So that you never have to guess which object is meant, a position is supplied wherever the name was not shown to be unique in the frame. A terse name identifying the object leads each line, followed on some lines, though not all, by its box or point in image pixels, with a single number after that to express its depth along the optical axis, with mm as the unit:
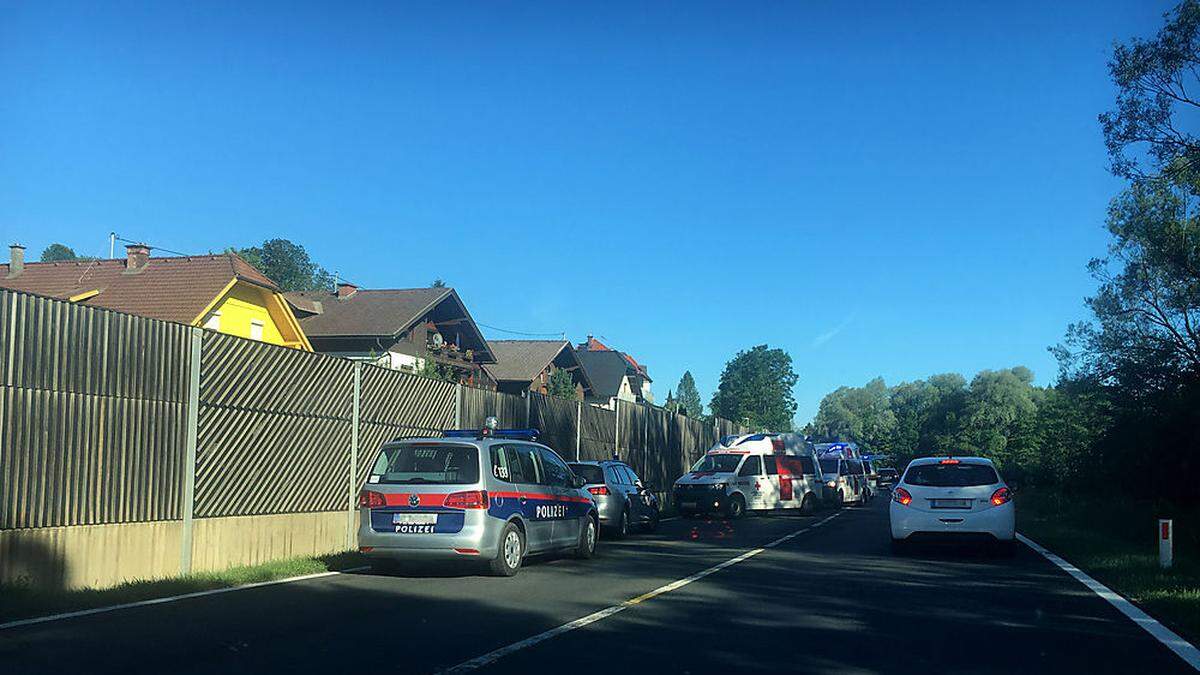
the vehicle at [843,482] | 33750
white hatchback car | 15664
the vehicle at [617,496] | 19375
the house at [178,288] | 38312
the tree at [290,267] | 122125
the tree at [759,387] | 135125
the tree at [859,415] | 142875
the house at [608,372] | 89625
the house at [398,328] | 48250
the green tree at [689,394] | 182625
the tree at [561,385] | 60031
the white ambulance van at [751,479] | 26422
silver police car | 12000
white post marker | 13305
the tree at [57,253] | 125188
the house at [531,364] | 63875
